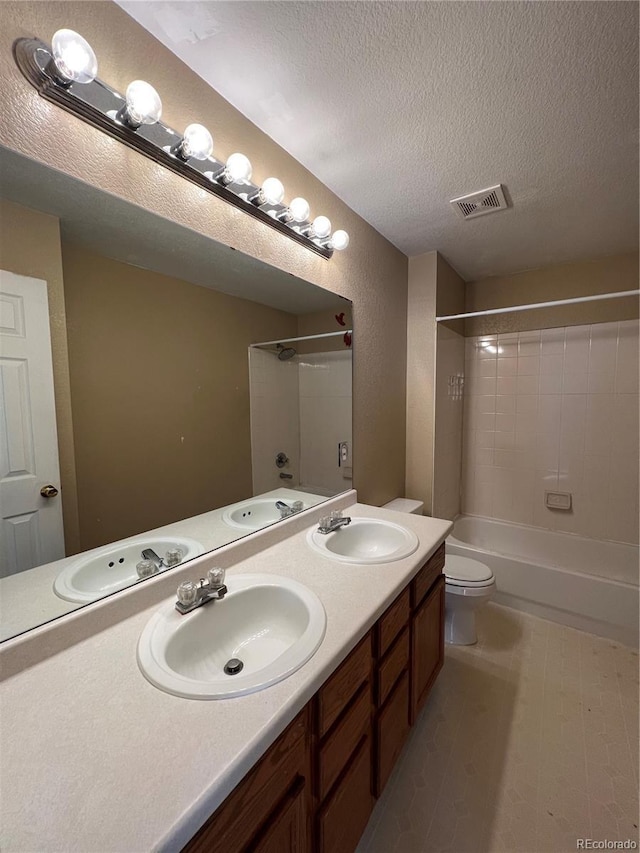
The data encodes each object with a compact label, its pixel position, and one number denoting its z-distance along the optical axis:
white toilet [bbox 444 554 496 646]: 1.93
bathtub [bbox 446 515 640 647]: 2.03
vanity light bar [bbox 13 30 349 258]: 0.74
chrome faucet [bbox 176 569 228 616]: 0.92
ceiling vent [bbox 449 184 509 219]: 1.64
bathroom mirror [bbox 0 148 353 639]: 0.78
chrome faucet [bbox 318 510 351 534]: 1.48
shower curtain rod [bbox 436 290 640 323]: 1.66
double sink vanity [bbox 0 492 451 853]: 0.50
